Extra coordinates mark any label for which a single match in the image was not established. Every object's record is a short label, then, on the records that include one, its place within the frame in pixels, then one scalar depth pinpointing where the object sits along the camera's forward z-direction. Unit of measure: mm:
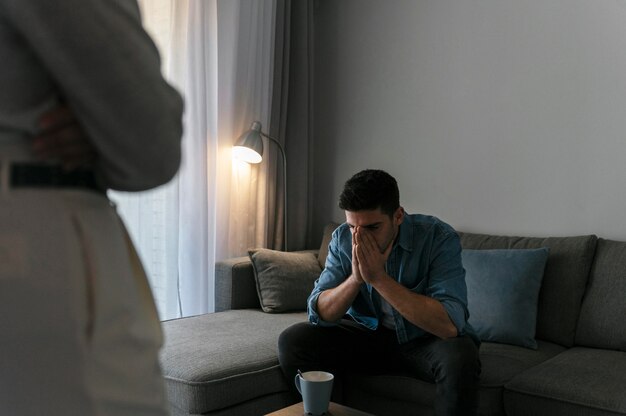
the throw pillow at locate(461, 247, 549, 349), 2436
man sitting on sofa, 2002
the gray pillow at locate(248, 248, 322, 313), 2895
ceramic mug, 1625
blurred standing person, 692
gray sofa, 1980
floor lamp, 3191
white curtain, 3111
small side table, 1660
